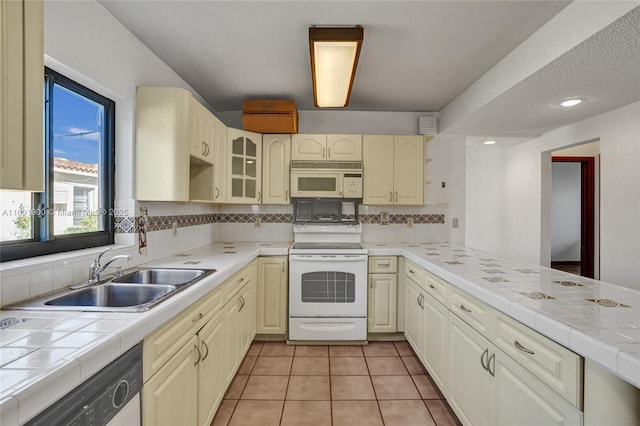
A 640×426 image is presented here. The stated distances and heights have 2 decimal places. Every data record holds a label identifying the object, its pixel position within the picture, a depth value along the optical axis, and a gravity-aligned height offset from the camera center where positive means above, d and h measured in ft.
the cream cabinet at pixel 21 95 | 2.76 +1.06
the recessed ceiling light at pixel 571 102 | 7.83 +2.81
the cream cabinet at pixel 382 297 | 9.87 -2.72
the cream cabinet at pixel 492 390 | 3.69 -2.54
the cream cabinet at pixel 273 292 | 9.79 -2.55
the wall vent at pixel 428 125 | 11.40 +3.16
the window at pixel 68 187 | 4.60 +0.42
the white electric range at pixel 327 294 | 9.65 -2.58
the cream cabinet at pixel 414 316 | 8.31 -2.96
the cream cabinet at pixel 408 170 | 10.96 +1.45
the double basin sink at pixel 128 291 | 4.04 -1.31
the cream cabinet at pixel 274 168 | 10.90 +1.48
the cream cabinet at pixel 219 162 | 8.78 +1.41
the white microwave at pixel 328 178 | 10.79 +1.14
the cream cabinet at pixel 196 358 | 3.84 -2.34
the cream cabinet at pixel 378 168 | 10.90 +1.51
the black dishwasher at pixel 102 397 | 2.47 -1.69
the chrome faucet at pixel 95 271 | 5.07 -1.02
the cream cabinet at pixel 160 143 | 6.62 +1.42
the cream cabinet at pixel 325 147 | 10.85 +2.21
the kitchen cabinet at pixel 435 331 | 6.73 -2.76
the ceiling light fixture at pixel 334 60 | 6.15 +3.33
